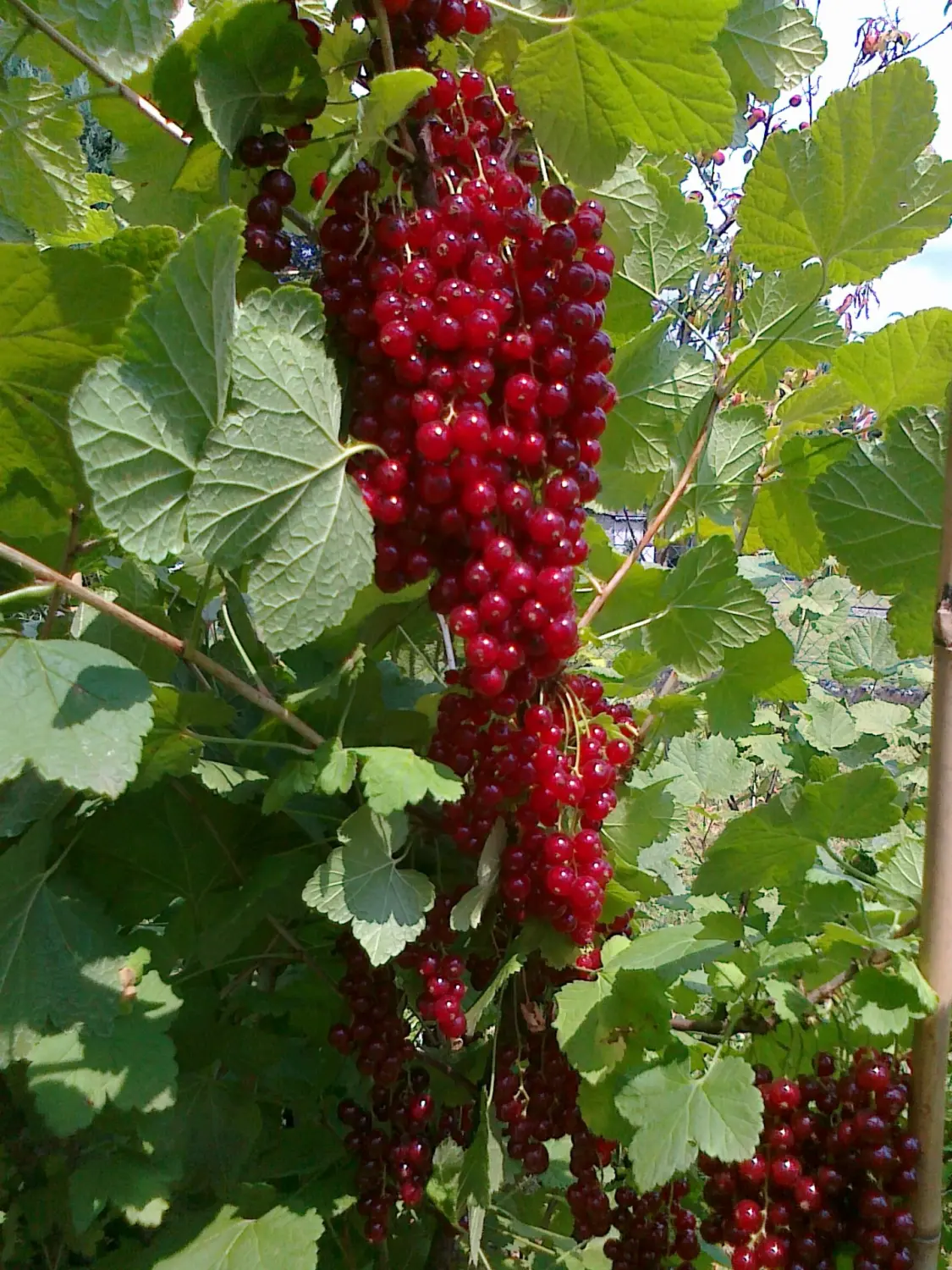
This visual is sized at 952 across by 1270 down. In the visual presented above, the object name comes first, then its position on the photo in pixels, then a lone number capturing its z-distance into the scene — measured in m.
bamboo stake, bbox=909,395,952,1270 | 0.51
